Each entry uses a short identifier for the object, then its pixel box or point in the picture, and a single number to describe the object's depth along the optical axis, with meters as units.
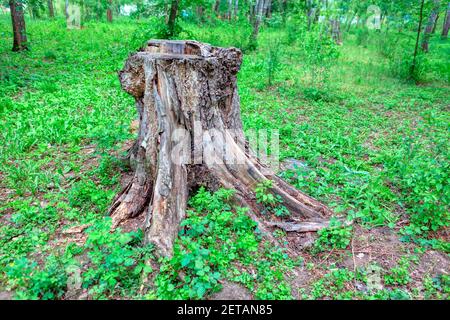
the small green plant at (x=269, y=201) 3.40
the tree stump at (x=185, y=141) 3.26
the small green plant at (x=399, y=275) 2.81
